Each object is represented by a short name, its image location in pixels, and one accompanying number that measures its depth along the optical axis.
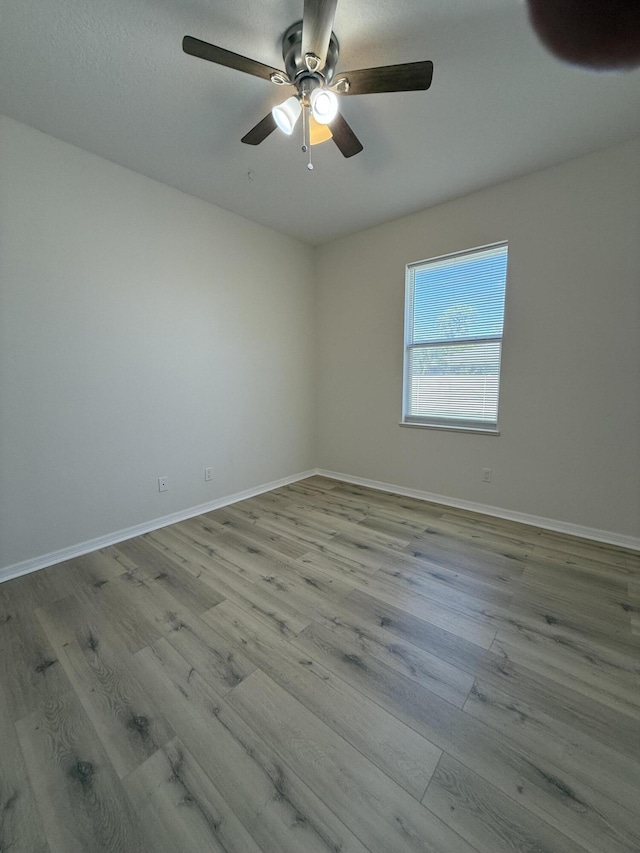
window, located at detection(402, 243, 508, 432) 2.83
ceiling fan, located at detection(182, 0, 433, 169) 1.26
